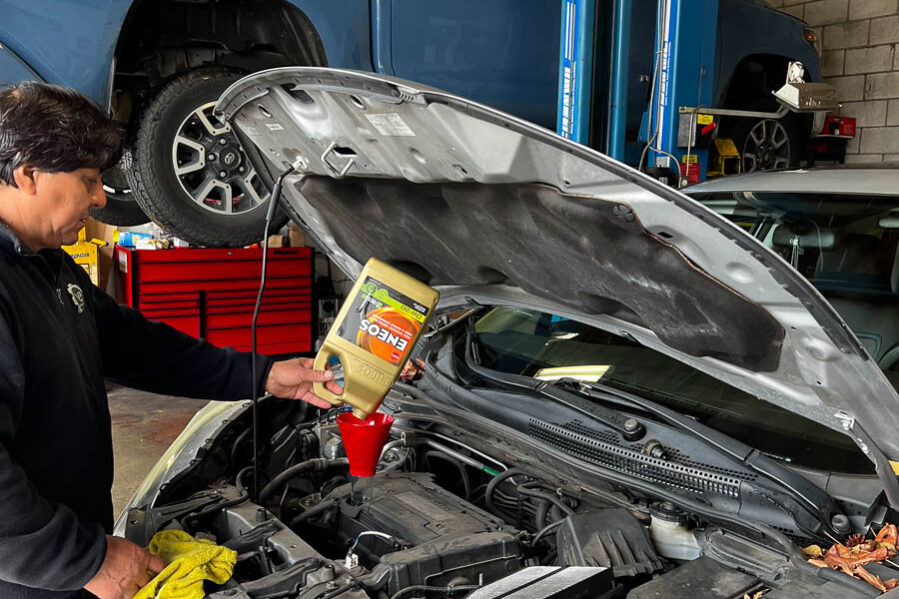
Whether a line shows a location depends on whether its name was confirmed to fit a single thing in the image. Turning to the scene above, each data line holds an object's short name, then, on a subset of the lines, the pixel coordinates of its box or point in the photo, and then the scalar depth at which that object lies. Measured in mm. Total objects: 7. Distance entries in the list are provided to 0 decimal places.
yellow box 6363
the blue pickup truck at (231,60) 3443
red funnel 1762
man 1198
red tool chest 5633
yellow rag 1326
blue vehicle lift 3908
